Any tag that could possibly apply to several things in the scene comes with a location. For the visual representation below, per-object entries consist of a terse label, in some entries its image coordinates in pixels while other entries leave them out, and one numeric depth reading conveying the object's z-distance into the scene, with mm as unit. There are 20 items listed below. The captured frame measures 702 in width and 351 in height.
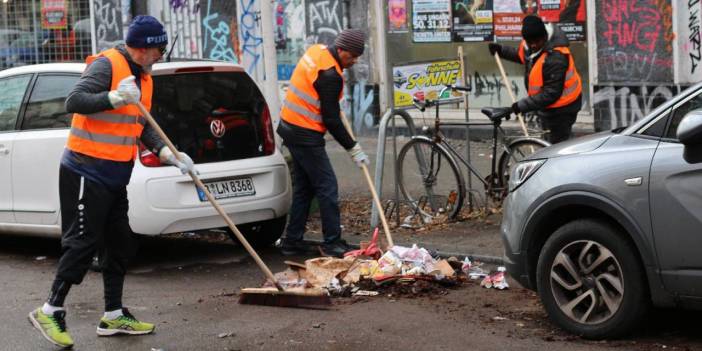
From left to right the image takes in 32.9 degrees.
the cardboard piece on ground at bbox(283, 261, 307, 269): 7922
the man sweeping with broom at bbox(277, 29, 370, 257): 8867
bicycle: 9859
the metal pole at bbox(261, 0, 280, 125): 10797
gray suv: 5941
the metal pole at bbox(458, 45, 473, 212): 10180
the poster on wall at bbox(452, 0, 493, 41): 14438
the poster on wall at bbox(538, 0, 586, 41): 13414
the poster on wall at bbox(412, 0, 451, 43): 14922
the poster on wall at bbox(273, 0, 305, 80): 16531
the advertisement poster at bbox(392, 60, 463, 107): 10023
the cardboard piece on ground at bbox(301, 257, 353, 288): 7889
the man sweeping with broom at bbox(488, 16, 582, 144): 9492
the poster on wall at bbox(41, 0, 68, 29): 21203
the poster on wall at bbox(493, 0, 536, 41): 13938
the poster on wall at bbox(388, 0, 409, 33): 15416
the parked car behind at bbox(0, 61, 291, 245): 8578
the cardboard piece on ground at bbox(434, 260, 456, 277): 7895
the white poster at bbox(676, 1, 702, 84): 12273
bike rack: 9656
